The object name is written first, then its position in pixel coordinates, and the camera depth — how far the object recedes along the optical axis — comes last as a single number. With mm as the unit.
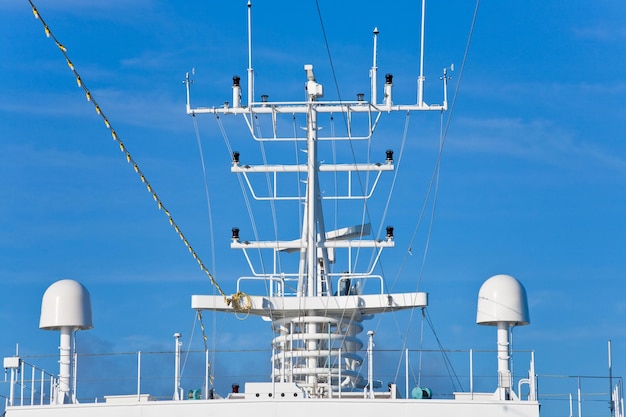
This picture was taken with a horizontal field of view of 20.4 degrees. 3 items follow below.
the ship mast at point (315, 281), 44781
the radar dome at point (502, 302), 42562
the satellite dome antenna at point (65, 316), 43156
